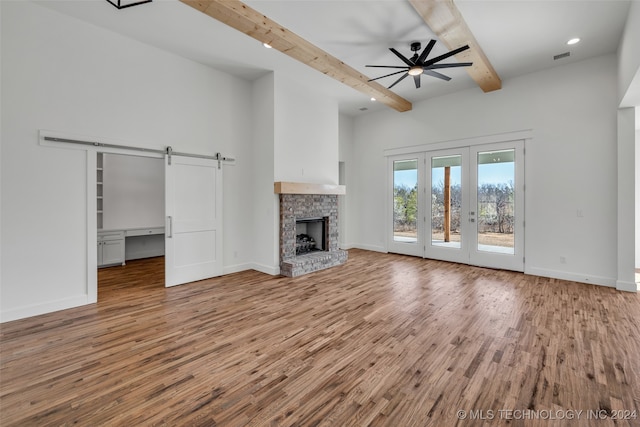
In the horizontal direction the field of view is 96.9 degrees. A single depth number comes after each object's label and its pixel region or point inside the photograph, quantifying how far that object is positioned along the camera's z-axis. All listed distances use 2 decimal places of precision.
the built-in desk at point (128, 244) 5.87
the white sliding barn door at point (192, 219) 4.58
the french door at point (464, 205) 5.47
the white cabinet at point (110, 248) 5.82
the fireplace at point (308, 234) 5.30
